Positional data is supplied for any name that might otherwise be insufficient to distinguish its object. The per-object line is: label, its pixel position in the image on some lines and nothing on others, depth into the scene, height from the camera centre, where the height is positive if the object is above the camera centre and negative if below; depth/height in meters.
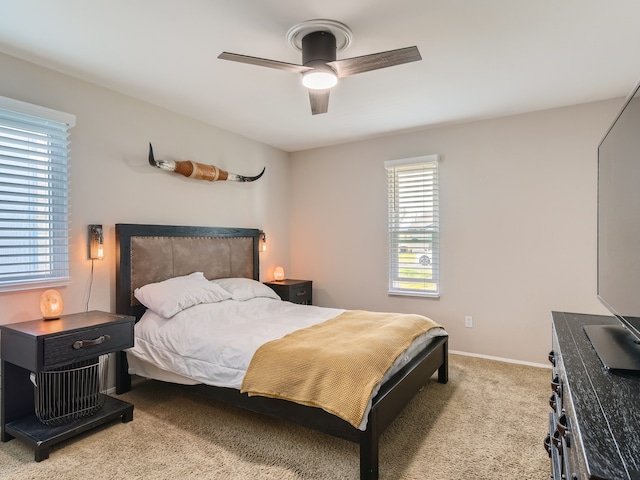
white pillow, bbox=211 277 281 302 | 3.61 -0.49
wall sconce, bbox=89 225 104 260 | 2.92 -0.03
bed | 1.97 -0.55
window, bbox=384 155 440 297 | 4.18 +0.18
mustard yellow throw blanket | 1.93 -0.73
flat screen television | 1.26 +0.01
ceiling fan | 2.08 +1.05
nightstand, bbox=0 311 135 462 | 2.17 -0.74
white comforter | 2.42 -0.72
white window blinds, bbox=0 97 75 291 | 2.47 +0.31
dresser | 0.68 -0.41
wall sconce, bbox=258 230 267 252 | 4.60 -0.02
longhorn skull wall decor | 3.37 +0.71
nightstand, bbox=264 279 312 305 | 4.43 -0.61
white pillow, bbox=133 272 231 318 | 2.97 -0.46
